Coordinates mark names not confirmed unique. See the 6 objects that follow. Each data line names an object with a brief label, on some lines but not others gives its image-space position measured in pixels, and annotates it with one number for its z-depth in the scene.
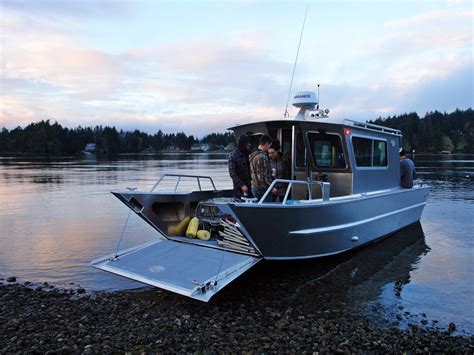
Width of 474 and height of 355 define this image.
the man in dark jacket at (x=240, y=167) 7.48
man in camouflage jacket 7.26
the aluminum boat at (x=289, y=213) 6.41
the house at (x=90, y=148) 136.88
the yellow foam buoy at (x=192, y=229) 7.96
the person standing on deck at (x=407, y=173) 11.27
